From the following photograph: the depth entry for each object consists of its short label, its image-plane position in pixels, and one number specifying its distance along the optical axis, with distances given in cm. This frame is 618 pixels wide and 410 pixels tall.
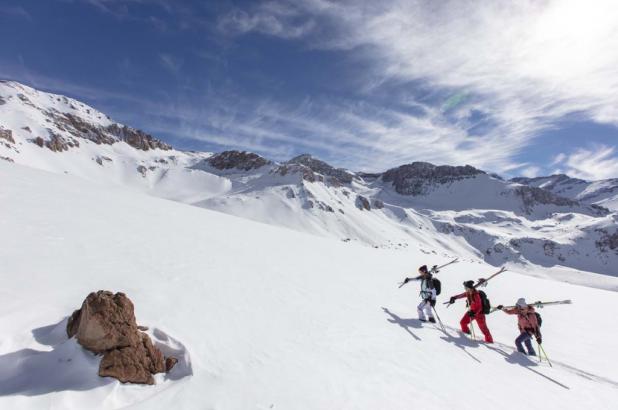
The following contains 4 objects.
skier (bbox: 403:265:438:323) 1340
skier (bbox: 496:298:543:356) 1154
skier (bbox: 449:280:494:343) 1223
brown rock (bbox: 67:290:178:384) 576
